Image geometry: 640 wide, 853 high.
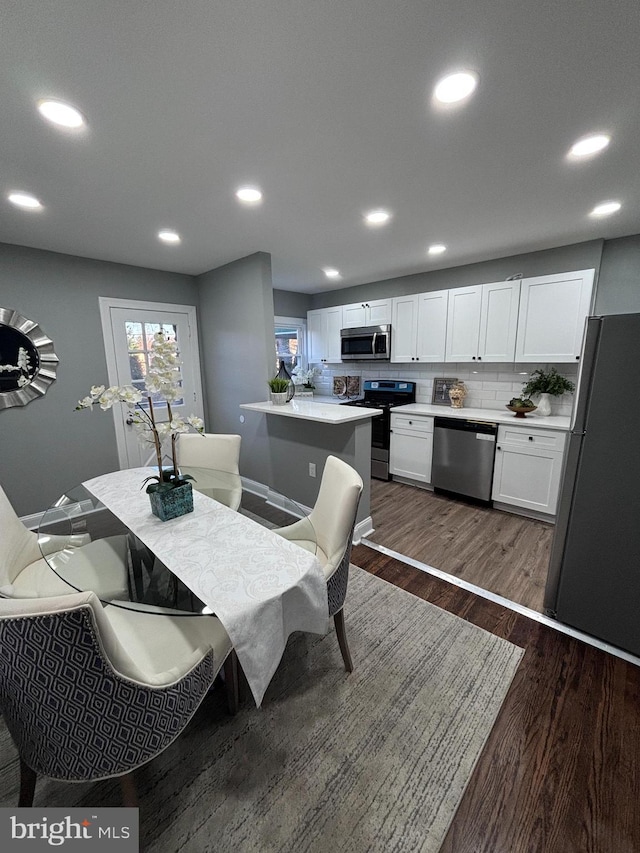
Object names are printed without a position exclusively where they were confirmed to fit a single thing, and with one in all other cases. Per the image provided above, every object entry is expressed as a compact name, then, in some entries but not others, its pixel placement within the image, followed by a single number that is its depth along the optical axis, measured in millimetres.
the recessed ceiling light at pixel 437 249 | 3119
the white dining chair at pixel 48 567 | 1476
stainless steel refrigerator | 1623
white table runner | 1060
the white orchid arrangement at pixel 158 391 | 1446
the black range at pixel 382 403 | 4136
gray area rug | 1116
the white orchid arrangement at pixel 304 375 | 5121
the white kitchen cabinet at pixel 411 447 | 3770
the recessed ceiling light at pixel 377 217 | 2379
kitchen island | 2699
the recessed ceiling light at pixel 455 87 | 1213
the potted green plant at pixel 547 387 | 3223
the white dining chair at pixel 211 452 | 2607
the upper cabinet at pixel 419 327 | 3793
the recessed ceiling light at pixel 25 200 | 2016
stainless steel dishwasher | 3342
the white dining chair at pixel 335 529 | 1519
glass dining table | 1317
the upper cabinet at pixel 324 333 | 4762
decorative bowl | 3256
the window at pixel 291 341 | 5125
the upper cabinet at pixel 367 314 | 4246
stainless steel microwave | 4234
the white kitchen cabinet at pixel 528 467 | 2980
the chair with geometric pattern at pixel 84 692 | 791
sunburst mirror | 2936
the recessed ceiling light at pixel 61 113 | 1310
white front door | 3504
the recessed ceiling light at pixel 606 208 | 2238
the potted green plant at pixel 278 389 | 3068
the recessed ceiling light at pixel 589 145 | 1551
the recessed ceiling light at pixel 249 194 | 2008
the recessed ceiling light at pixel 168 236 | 2672
